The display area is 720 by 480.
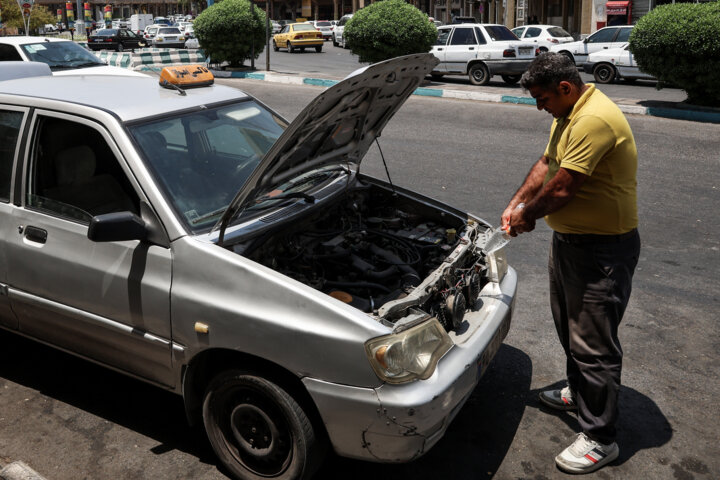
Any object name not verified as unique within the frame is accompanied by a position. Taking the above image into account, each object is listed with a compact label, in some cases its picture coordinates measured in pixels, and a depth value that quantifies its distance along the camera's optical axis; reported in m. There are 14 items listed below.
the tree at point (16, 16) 43.84
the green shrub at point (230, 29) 22.11
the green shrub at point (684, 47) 12.66
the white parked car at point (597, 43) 19.95
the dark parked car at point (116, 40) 39.00
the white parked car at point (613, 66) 18.95
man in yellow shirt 3.25
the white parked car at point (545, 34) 22.80
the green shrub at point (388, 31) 17.91
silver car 2.95
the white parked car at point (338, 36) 39.38
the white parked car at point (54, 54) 13.29
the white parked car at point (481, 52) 18.27
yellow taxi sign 4.20
